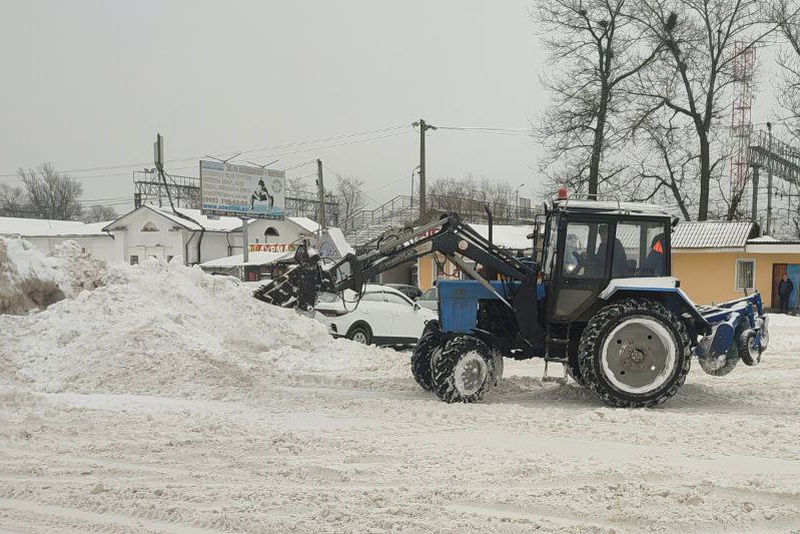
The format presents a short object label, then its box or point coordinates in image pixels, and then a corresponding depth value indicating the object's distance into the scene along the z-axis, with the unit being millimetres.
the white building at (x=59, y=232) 51625
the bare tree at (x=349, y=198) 83438
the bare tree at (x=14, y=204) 76062
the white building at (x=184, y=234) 47062
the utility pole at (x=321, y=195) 38094
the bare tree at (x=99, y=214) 92438
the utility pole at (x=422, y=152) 34175
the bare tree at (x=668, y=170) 30516
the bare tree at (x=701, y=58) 30078
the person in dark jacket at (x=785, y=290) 24891
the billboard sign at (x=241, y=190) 38156
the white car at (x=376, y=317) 15297
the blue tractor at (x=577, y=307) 8406
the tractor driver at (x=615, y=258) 8703
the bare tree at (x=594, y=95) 29906
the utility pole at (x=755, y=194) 32491
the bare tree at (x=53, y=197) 81312
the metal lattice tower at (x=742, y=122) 29859
